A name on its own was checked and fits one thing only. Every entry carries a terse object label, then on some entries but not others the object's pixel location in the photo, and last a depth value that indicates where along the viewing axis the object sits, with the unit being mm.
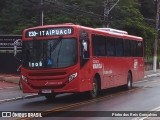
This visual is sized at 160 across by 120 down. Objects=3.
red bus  17922
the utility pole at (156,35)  48106
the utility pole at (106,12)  37012
